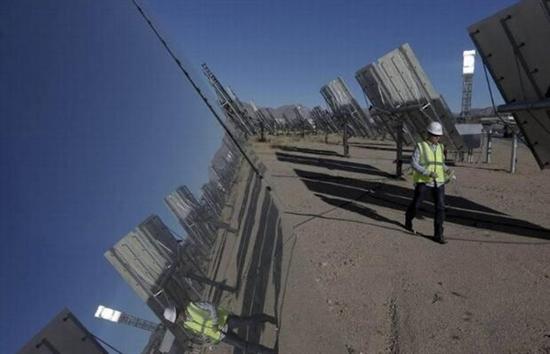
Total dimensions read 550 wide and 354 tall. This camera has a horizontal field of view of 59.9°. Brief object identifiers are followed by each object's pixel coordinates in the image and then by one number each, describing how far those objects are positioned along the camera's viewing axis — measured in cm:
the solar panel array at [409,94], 1040
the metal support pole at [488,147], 1684
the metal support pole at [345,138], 1917
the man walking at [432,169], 630
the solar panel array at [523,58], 579
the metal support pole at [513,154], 1351
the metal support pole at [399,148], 1159
